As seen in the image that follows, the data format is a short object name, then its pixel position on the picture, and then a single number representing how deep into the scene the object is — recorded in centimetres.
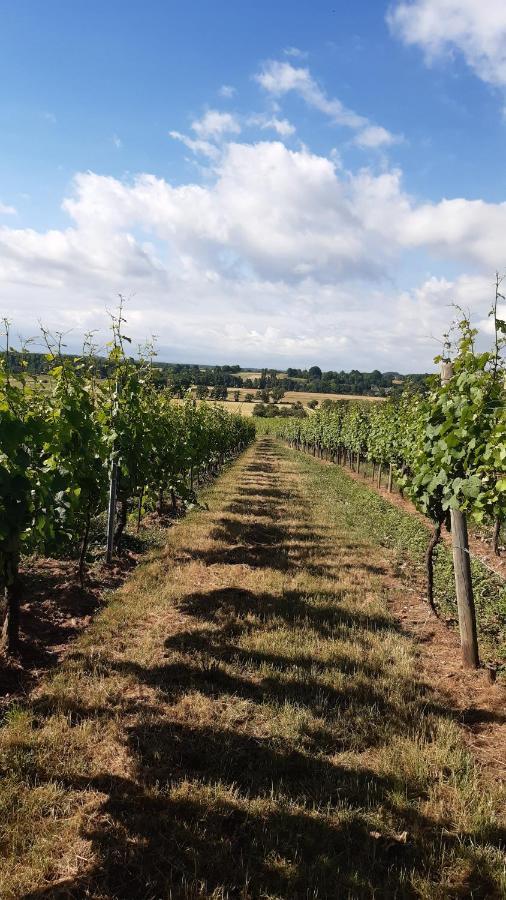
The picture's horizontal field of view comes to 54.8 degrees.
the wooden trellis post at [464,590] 587
